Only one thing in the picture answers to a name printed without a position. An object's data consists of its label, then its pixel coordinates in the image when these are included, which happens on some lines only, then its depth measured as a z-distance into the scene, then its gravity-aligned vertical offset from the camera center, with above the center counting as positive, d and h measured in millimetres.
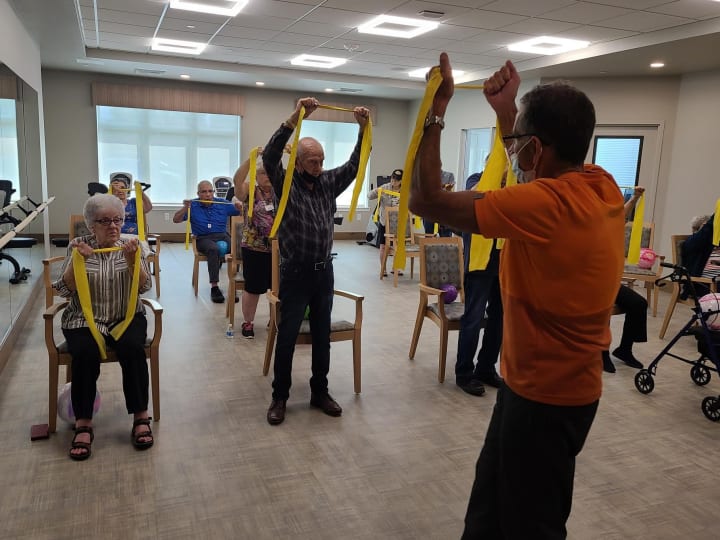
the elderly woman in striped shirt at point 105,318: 2844 -797
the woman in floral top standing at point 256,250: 4711 -662
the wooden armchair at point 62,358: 2871 -999
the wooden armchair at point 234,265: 5078 -909
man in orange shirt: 1221 -204
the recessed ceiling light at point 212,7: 5793 +1663
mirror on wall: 4379 -83
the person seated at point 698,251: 4684 -537
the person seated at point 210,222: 6277 -620
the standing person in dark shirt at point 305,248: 3104 -413
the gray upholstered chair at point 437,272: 4176 -704
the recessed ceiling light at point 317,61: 8490 +1711
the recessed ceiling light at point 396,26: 6160 +1680
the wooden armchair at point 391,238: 7715 -842
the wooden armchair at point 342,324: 3584 -957
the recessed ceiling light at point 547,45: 6754 +1681
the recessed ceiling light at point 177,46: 7727 +1693
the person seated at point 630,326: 4316 -1071
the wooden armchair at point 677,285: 4999 -821
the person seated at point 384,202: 8195 -399
